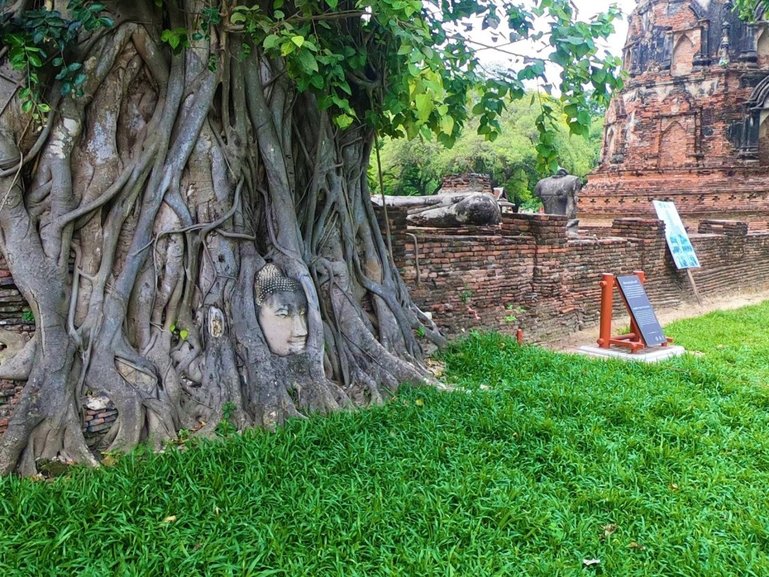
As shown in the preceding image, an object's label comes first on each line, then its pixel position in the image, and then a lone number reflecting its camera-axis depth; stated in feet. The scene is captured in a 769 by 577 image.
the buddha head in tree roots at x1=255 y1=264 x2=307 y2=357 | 13.87
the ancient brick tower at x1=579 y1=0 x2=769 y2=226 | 64.52
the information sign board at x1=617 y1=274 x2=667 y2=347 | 22.89
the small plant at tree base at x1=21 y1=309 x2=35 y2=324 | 12.23
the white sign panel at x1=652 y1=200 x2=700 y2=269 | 34.81
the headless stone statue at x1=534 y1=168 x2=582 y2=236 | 46.98
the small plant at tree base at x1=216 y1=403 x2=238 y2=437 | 12.26
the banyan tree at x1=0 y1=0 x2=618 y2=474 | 11.82
